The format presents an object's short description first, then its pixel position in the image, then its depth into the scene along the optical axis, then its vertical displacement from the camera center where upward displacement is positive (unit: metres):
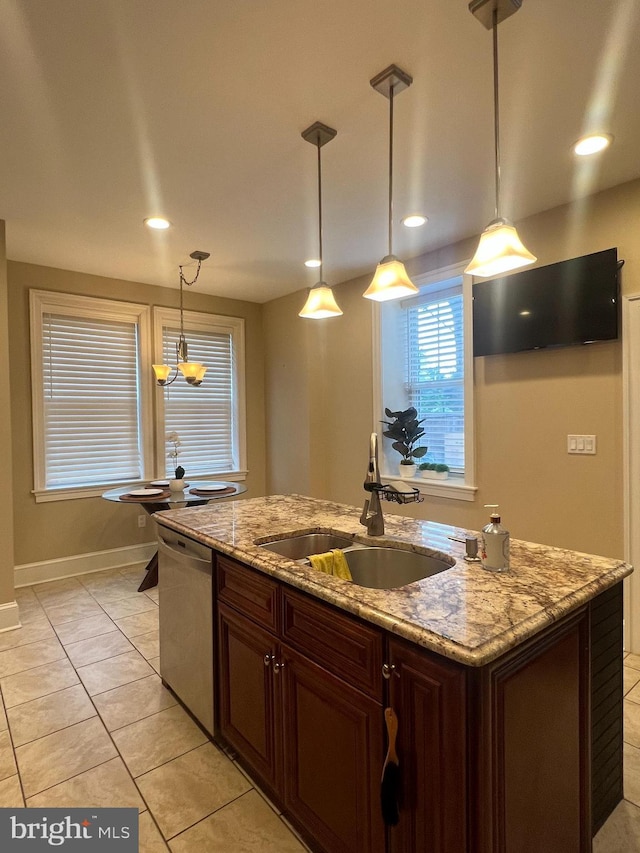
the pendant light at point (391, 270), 1.82 +0.60
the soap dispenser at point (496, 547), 1.46 -0.41
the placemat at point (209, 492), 3.83 -0.59
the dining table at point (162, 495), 3.62 -0.59
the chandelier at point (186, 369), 3.85 +0.46
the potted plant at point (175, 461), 3.86 -0.39
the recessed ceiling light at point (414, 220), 3.10 +1.33
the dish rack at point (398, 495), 1.74 -0.29
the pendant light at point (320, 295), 2.17 +0.59
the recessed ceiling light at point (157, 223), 3.07 +1.33
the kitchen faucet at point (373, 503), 1.91 -0.35
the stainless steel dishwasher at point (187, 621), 2.00 -0.91
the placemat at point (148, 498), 3.57 -0.59
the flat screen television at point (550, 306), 2.72 +0.69
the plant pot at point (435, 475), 3.81 -0.47
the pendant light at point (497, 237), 1.50 +0.60
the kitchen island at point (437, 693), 1.04 -0.75
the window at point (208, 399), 4.77 +0.24
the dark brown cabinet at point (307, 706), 1.24 -0.90
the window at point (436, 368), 3.58 +0.43
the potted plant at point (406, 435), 3.97 -0.14
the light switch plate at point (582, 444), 2.85 -0.18
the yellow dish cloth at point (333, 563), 1.71 -0.53
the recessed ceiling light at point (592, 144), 2.22 +1.31
